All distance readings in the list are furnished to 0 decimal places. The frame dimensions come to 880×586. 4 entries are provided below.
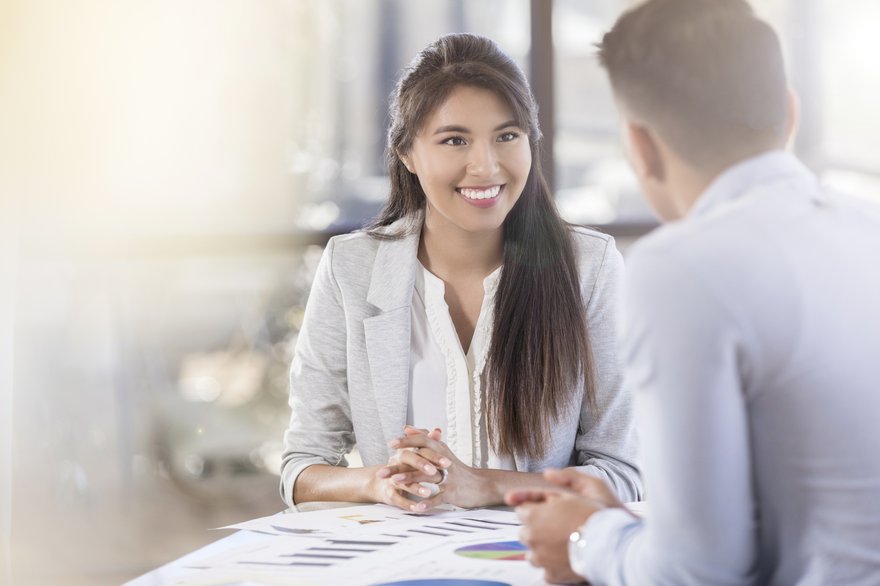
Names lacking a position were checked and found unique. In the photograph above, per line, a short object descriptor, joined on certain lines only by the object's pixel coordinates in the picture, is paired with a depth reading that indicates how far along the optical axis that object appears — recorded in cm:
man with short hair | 220
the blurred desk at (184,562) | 262
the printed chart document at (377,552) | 260
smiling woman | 303
